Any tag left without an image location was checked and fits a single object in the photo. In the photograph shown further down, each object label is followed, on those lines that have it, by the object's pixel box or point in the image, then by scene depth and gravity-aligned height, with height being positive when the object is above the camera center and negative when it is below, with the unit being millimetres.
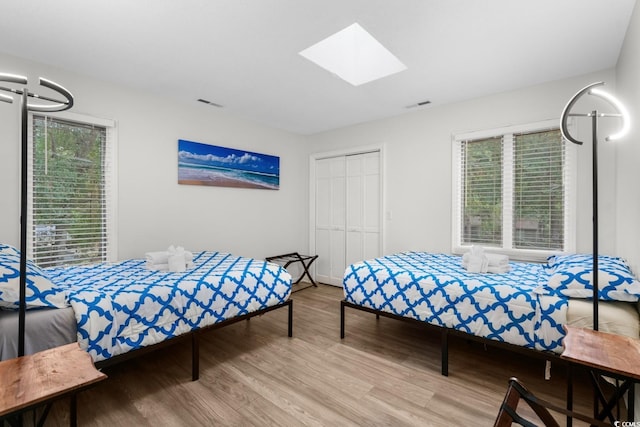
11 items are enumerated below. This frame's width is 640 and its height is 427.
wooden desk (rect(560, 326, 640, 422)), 1158 -578
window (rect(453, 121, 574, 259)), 3158 +254
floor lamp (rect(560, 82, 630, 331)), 1536 +392
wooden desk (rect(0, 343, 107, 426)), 977 -598
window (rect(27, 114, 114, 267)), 2762 +198
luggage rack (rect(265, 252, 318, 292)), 4823 -769
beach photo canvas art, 3779 +624
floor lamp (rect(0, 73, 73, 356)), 1256 +92
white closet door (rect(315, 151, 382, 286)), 4598 +11
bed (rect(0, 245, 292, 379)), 1729 -624
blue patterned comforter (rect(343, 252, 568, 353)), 2055 -658
